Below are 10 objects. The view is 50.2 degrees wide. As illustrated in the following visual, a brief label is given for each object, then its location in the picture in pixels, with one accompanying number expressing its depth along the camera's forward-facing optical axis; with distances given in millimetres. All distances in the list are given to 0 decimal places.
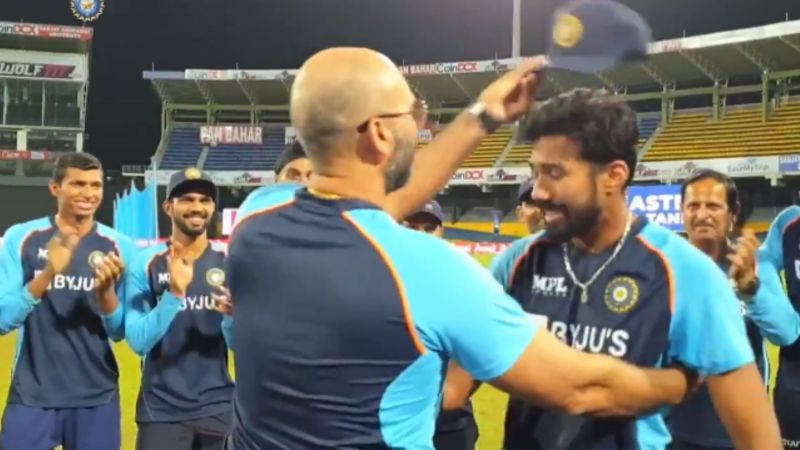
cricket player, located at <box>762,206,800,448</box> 4457
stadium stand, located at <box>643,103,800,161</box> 30484
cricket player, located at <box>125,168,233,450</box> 4770
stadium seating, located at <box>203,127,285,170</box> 43281
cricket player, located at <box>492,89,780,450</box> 2420
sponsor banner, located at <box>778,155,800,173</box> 28578
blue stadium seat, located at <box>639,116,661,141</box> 36062
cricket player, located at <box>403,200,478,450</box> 4617
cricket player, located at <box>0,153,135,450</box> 4801
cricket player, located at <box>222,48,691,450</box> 1794
